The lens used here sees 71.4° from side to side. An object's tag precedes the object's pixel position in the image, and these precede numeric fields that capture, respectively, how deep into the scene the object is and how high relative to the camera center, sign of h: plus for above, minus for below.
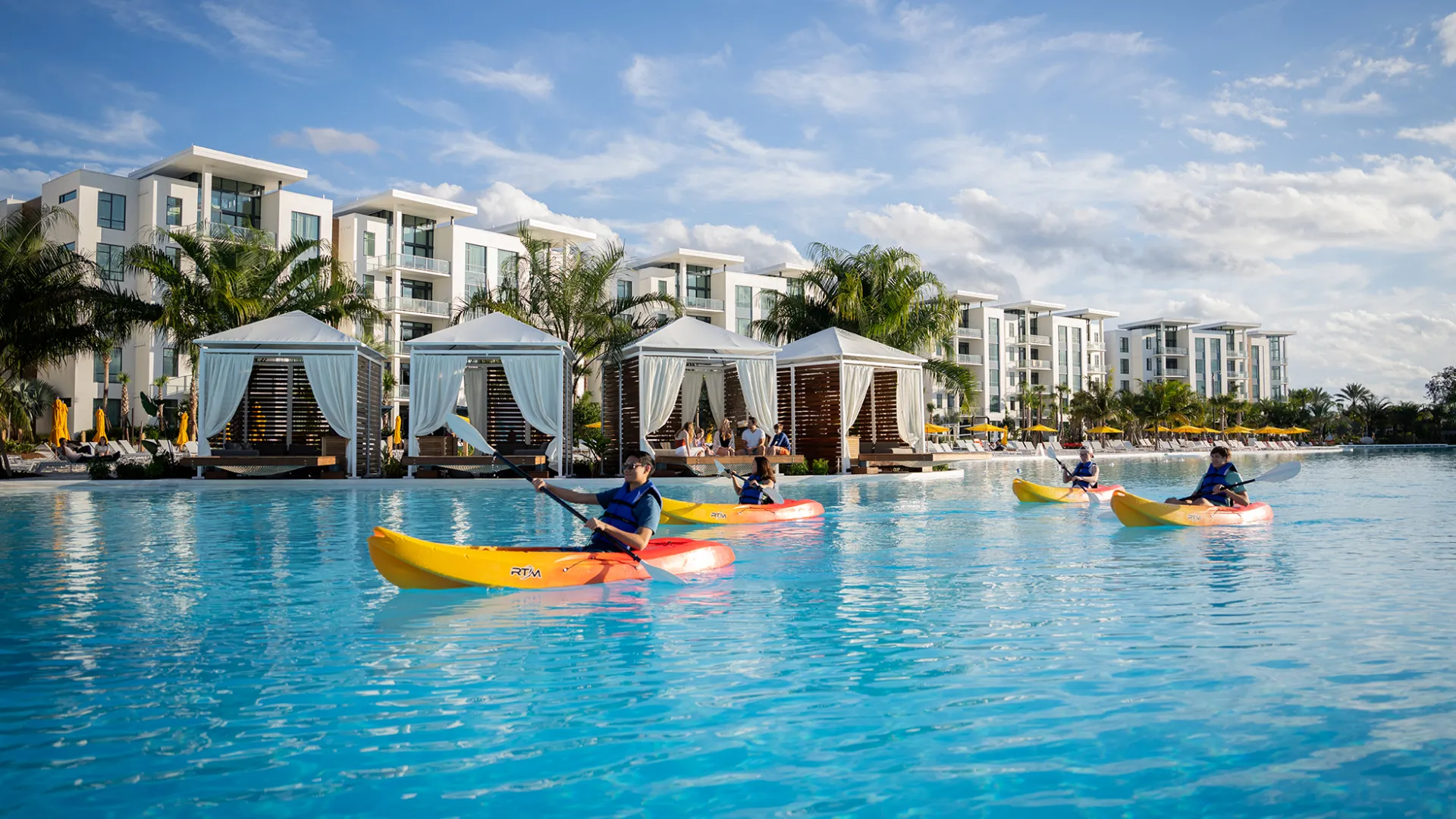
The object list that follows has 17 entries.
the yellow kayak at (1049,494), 17.25 -0.94
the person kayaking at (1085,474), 17.52 -0.62
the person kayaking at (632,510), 8.70 -0.60
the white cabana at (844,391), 25.97 +1.35
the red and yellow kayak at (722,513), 13.73 -0.99
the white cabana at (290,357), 21.83 +1.70
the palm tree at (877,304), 31.05 +4.26
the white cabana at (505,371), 22.69 +1.63
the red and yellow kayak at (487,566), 7.53 -0.96
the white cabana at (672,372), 23.78 +1.66
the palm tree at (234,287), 24.97 +4.03
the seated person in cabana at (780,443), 23.48 -0.06
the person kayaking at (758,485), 14.63 -0.64
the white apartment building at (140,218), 43.09 +10.06
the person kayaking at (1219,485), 13.53 -0.65
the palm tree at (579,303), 28.67 +4.03
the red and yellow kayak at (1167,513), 12.94 -0.98
